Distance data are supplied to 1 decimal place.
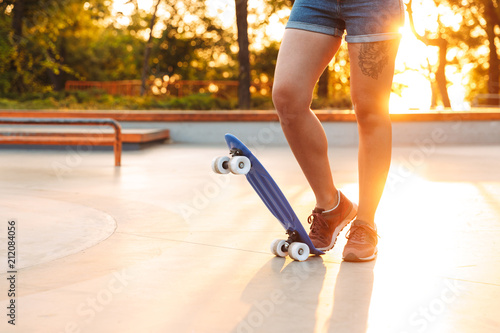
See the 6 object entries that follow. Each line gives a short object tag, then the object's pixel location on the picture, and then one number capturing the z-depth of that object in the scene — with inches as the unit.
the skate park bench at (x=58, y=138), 387.2
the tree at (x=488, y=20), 1159.6
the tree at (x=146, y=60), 1247.2
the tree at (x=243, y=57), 656.4
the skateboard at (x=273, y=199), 118.6
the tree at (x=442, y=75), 949.2
